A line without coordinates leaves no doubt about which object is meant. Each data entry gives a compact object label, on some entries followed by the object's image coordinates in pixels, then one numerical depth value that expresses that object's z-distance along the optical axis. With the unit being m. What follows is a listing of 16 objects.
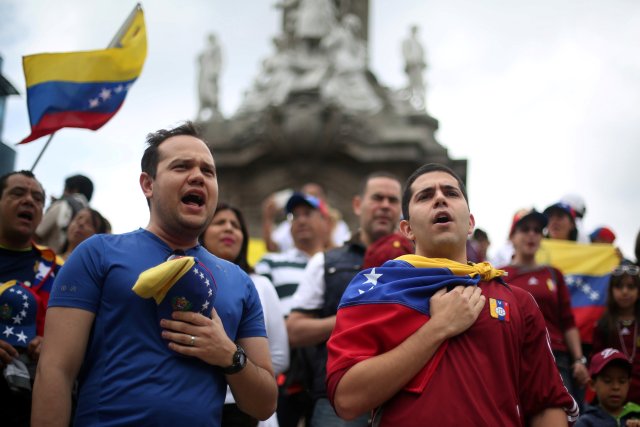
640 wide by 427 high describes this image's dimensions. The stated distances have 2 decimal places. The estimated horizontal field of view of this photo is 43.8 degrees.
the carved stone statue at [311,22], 20.94
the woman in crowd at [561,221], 8.08
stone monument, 17.73
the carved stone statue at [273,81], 20.19
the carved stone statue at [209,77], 20.97
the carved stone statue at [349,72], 19.55
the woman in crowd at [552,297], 5.79
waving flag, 5.66
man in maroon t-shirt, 2.88
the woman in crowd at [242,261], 4.83
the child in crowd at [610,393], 5.17
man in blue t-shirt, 2.85
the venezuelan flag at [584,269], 7.34
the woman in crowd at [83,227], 5.56
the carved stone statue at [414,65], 20.38
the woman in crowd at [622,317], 6.02
